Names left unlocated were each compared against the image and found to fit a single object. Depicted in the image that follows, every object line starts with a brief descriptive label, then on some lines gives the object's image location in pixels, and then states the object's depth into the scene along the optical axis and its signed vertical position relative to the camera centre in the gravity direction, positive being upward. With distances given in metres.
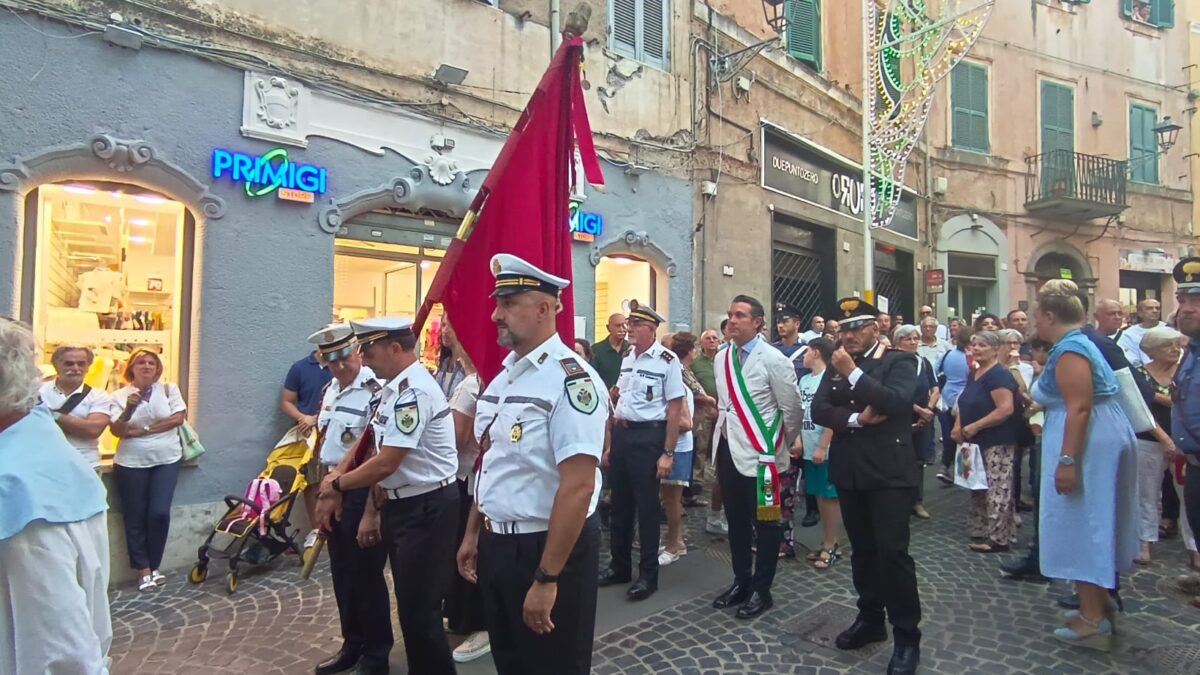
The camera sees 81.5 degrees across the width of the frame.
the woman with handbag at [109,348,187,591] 5.47 -0.83
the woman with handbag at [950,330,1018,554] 5.91 -0.59
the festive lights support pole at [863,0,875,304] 12.16 +3.58
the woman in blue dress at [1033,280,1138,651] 3.93 -0.63
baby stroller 5.51 -1.34
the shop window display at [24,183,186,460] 5.80 +0.71
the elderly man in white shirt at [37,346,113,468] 4.99 -0.34
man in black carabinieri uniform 3.74 -0.59
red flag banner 3.70 +0.78
